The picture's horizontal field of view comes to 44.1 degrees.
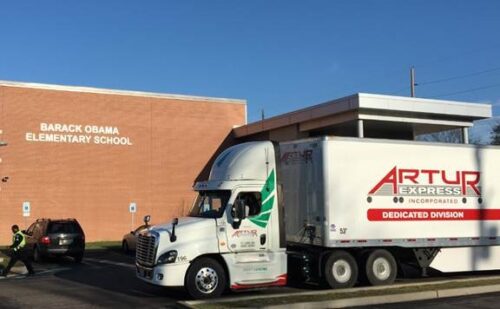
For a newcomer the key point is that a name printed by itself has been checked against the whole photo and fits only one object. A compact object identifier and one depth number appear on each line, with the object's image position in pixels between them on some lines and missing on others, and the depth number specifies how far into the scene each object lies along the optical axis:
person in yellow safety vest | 19.56
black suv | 24.05
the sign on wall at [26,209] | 32.28
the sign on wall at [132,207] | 36.38
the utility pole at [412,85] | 45.59
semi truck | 13.34
